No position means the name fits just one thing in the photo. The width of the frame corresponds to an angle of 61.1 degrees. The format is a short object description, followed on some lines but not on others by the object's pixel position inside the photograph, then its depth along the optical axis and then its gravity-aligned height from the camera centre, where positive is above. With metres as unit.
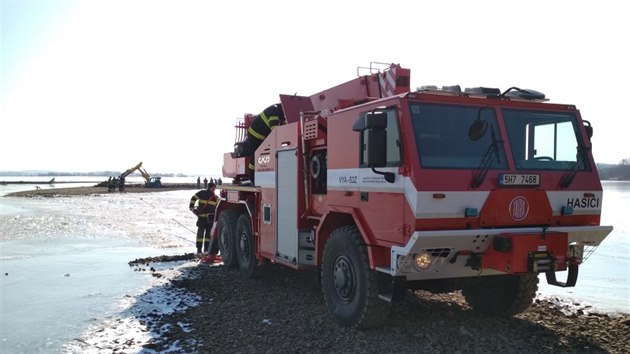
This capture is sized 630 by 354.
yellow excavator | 53.28 +0.43
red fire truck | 4.91 -0.16
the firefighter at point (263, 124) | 8.76 +0.96
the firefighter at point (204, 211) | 11.78 -0.65
